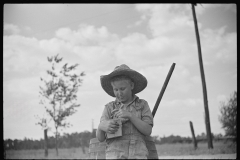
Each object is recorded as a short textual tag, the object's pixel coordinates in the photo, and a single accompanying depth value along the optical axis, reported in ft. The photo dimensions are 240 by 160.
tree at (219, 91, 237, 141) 41.88
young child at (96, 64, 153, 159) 7.73
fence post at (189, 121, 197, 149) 43.47
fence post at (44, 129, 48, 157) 42.19
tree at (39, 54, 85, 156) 41.68
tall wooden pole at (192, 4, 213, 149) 41.24
